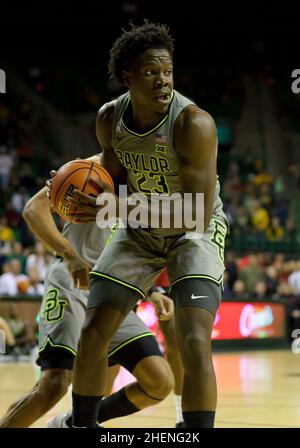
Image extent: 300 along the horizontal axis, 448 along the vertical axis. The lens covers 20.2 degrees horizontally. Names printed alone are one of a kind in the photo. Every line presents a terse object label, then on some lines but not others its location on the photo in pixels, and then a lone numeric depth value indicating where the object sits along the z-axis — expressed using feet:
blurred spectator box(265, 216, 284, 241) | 67.77
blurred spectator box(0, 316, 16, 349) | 41.87
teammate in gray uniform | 16.66
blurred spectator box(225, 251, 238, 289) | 55.98
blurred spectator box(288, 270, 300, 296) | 57.01
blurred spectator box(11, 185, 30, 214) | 58.85
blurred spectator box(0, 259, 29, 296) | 46.34
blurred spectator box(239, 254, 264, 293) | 56.80
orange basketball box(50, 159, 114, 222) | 14.75
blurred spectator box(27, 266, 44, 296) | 47.14
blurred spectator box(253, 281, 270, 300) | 55.93
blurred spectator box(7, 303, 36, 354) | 44.64
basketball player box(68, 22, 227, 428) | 14.32
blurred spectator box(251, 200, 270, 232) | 68.01
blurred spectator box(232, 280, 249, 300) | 54.54
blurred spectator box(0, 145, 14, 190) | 61.77
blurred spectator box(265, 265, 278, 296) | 57.77
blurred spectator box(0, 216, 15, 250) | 54.55
